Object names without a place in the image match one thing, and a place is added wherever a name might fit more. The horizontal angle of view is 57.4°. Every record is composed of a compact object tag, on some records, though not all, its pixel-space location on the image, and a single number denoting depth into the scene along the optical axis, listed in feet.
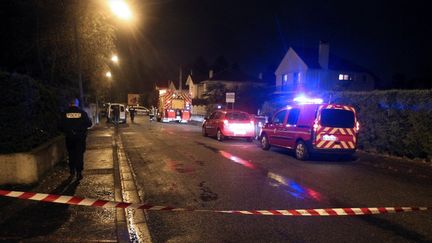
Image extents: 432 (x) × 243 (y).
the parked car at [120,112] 124.26
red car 61.98
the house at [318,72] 139.03
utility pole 56.07
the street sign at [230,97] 92.07
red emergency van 40.42
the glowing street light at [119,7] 41.47
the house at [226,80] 211.00
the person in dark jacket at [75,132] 29.22
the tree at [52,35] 53.62
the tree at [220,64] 362.94
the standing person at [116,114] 120.67
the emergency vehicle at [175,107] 132.98
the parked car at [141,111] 224.86
